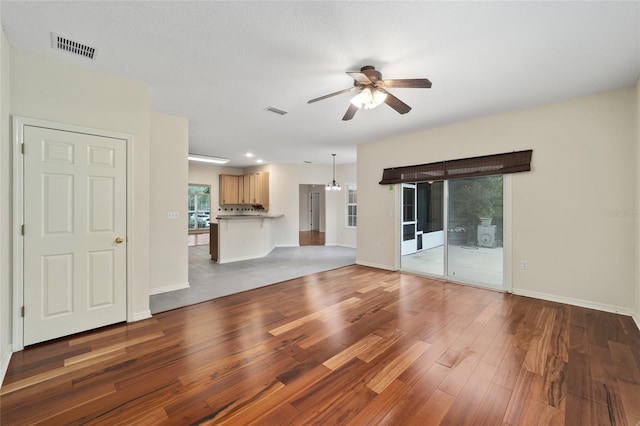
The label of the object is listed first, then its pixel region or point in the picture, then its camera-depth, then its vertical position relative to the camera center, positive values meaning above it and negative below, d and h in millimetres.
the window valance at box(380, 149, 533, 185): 3910 +760
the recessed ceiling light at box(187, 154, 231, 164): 7012 +1515
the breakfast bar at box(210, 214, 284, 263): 6113 -646
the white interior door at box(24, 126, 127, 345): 2479 -210
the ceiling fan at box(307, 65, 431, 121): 2441 +1214
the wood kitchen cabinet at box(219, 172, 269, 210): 9070 +847
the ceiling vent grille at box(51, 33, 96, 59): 2305 +1517
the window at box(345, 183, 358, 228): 8844 +284
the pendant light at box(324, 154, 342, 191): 8117 +822
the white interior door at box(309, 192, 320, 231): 13297 +18
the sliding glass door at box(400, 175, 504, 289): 4234 -257
